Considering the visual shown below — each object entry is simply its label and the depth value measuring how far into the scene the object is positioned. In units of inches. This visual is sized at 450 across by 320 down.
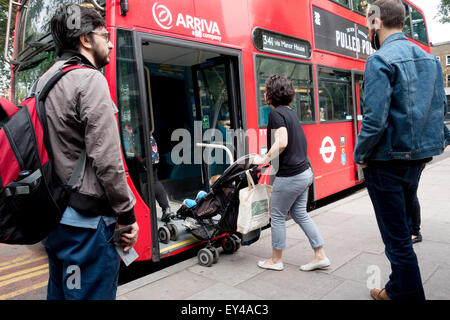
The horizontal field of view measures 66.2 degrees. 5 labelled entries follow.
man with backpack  60.7
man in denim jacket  89.2
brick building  1988.2
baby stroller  141.2
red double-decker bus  133.0
